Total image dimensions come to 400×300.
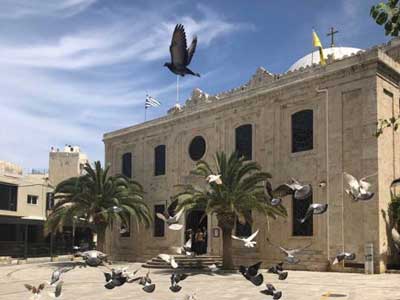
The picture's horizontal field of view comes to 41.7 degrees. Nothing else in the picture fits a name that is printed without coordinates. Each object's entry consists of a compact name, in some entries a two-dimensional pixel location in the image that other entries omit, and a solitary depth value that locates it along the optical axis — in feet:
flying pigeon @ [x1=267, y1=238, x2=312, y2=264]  27.32
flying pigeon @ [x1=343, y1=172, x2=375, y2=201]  24.23
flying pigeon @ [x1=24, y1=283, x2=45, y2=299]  31.00
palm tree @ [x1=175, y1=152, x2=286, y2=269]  84.84
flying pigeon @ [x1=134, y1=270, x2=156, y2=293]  30.19
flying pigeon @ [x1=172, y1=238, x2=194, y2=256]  31.53
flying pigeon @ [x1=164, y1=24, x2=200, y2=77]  23.05
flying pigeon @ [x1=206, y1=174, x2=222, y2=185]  28.56
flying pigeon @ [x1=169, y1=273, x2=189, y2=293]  32.94
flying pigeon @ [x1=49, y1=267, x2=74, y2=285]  28.73
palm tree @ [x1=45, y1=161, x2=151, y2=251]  109.60
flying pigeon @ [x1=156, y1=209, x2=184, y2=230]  27.20
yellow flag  105.83
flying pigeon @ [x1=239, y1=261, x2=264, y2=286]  29.12
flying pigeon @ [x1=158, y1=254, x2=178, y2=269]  28.31
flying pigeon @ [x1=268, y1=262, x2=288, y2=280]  31.32
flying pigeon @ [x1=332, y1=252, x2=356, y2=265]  28.73
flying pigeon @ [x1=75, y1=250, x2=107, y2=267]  29.22
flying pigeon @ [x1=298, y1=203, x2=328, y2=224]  26.76
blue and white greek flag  131.45
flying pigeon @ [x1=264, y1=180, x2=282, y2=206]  27.66
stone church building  85.51
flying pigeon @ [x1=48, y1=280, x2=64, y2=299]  29.07
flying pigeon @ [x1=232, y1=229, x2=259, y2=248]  28.76
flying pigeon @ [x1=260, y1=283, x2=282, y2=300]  28.84
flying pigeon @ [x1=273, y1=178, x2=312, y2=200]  26.05
